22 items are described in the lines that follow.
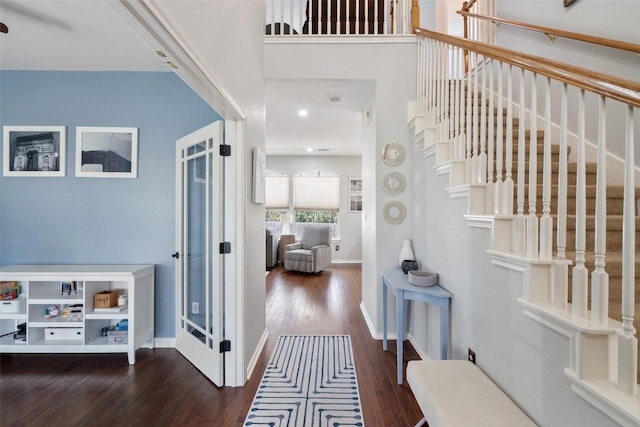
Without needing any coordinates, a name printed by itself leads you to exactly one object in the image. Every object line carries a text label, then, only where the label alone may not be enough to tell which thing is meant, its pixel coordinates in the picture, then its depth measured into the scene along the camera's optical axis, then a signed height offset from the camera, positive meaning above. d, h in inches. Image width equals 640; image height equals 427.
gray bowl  92.1 -20.3
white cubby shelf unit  98.7 -34.2
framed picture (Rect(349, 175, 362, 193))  300.5 +31.1
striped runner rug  73.5 -51.2
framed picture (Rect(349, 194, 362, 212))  300.5 +12.4
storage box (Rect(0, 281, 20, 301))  100.6 -27.2
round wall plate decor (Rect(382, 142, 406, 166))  120.1 +24.8
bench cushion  47.7 -33.3
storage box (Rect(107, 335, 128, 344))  103.0 -44.6
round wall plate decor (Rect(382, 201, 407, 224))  120.4 +1.0
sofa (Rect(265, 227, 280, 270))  256.2 -31.1
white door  87.4 -12.2
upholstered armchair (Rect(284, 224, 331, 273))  237.5 -31.0
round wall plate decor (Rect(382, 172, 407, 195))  120.0 +12.9
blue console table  83.0 -25.4
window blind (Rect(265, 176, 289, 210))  302.2 +22.5
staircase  36.6 -1.3
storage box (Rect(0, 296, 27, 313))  100.3 -32.3
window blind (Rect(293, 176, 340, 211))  299.9 +21.4
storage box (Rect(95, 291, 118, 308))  101.5 -30.4
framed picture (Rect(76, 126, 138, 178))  111.0 +23.1
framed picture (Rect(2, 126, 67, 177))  109.7 +23.3
